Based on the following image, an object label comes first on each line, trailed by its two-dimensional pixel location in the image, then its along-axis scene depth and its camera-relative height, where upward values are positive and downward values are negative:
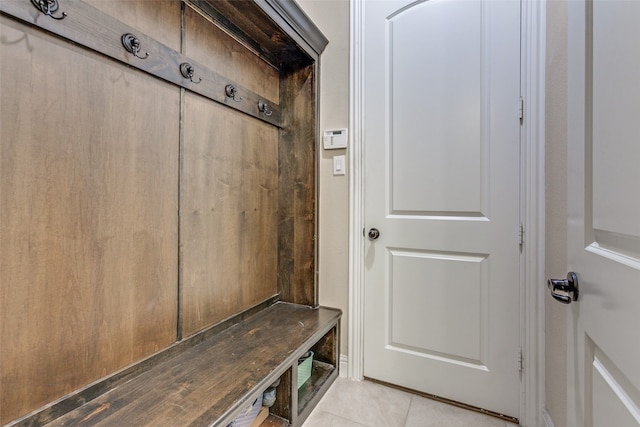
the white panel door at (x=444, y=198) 1.43 +0.08
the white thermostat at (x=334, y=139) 1.76 +0.45
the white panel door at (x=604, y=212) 0.50 +0.00
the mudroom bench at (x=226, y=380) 0.91 -0.64
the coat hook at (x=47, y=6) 0.79 +0.58
